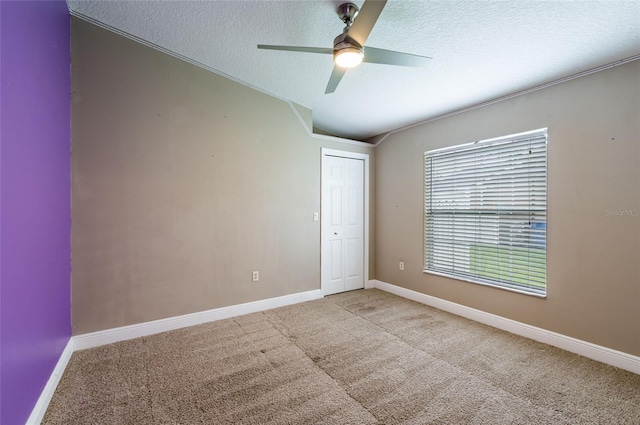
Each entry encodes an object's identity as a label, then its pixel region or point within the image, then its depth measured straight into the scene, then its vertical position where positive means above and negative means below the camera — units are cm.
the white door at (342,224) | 414 -20
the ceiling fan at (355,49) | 172 +108
